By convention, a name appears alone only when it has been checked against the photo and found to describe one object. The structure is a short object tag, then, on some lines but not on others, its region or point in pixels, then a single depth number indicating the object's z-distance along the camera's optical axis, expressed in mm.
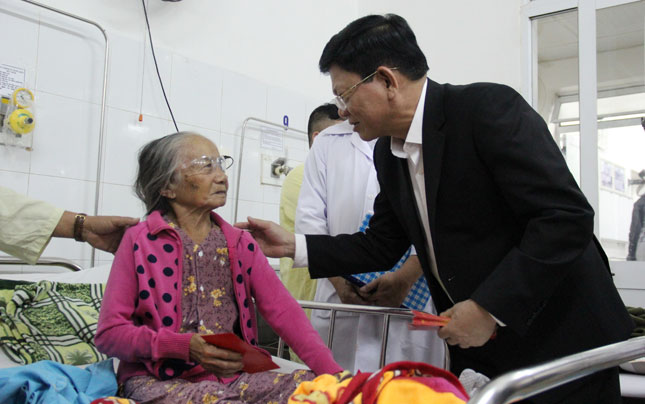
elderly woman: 1489
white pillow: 2434
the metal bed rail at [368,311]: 2004
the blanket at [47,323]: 1925
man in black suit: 1446
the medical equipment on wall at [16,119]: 2834
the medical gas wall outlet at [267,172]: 4168
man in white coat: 2277
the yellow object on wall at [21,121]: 2824
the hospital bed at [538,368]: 807
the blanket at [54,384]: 1276
